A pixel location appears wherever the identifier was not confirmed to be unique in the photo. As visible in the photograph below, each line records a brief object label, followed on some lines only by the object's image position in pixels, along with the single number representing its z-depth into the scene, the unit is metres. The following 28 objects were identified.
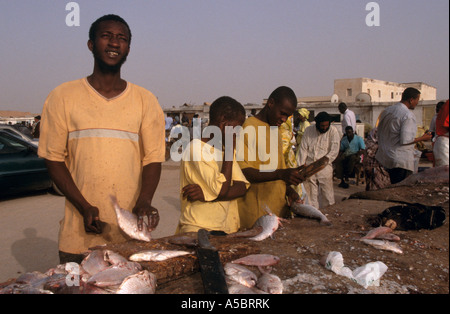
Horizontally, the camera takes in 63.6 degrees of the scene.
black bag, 2.59
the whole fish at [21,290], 1.45
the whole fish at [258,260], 1.86
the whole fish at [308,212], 2.75
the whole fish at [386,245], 2.13
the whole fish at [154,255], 1.80
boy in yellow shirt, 2.52
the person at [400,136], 4.92
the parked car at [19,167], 7.61
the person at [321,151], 5.38
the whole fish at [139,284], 1.50
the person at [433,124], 7.19
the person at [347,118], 9.23
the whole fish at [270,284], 1.55
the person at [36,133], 12.88
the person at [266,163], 3.24
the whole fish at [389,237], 2.30
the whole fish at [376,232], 2.33
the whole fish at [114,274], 1.55
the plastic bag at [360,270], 1.69
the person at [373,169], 6.46
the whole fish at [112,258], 1.75
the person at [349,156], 9.20
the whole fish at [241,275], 1.64
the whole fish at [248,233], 2.33
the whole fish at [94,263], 1.69
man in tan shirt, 2.15
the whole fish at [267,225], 2.33
